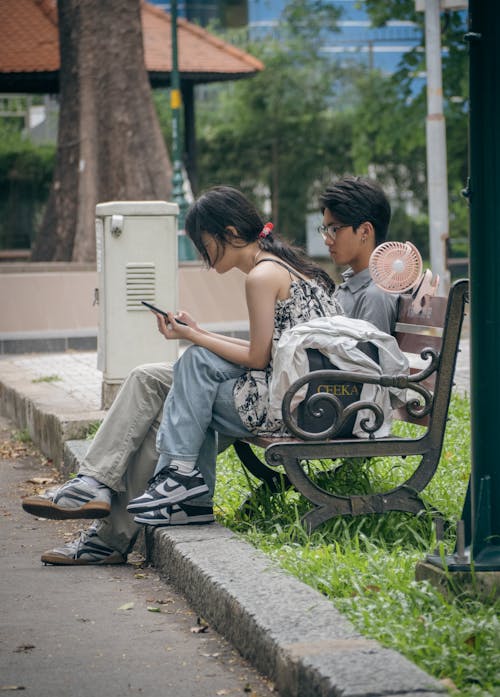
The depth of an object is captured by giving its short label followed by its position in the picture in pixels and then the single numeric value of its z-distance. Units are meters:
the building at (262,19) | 88.36
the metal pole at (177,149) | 31.56
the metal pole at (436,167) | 22.50
